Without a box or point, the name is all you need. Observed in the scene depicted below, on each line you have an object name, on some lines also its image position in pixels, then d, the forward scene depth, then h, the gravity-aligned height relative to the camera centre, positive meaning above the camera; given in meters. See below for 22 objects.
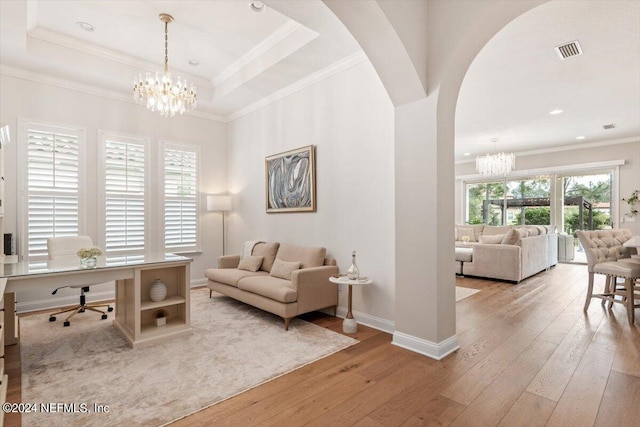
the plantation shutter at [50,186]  4.27 +0.39
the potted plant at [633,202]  7.27 +0.27
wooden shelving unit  3.07 -0.91
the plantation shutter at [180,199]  5.42 +0.27
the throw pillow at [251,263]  4.55 -0.69
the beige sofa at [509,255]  5.78 -0.78
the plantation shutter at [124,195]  4.86 +0.31
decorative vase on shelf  3.28 -0.78
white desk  2.66 -0.65
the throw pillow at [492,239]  6.45 -0.51
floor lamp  5.66 +0.20
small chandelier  7.25 +1.14
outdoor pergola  8.31 +0.28
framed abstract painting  4.36 +0.48
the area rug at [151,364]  2.07 -1.23
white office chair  3.80 -0.42
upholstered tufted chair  3.67 -0.60
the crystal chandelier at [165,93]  3.51 +1.34
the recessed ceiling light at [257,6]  3.20 +2.09
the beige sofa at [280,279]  3.48 -0.79
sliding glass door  8.06 +0.34
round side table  3.35 -1.06
